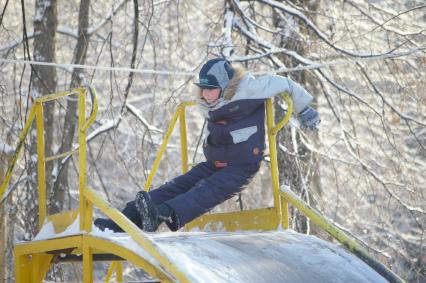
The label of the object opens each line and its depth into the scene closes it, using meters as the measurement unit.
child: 11.52
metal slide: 9.04
